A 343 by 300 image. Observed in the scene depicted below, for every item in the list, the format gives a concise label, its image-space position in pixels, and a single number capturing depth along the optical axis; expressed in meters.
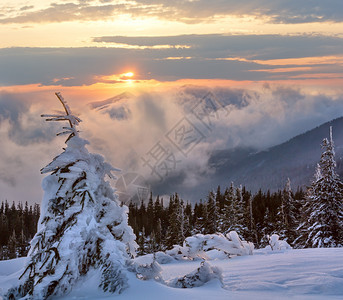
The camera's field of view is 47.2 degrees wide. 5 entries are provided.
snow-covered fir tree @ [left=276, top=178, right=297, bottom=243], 48.45
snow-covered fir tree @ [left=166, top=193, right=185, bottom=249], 60.34
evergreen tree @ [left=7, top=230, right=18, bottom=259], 77.31
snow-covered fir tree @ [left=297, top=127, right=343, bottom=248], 30.64
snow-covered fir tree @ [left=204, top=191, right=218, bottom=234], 62.34
